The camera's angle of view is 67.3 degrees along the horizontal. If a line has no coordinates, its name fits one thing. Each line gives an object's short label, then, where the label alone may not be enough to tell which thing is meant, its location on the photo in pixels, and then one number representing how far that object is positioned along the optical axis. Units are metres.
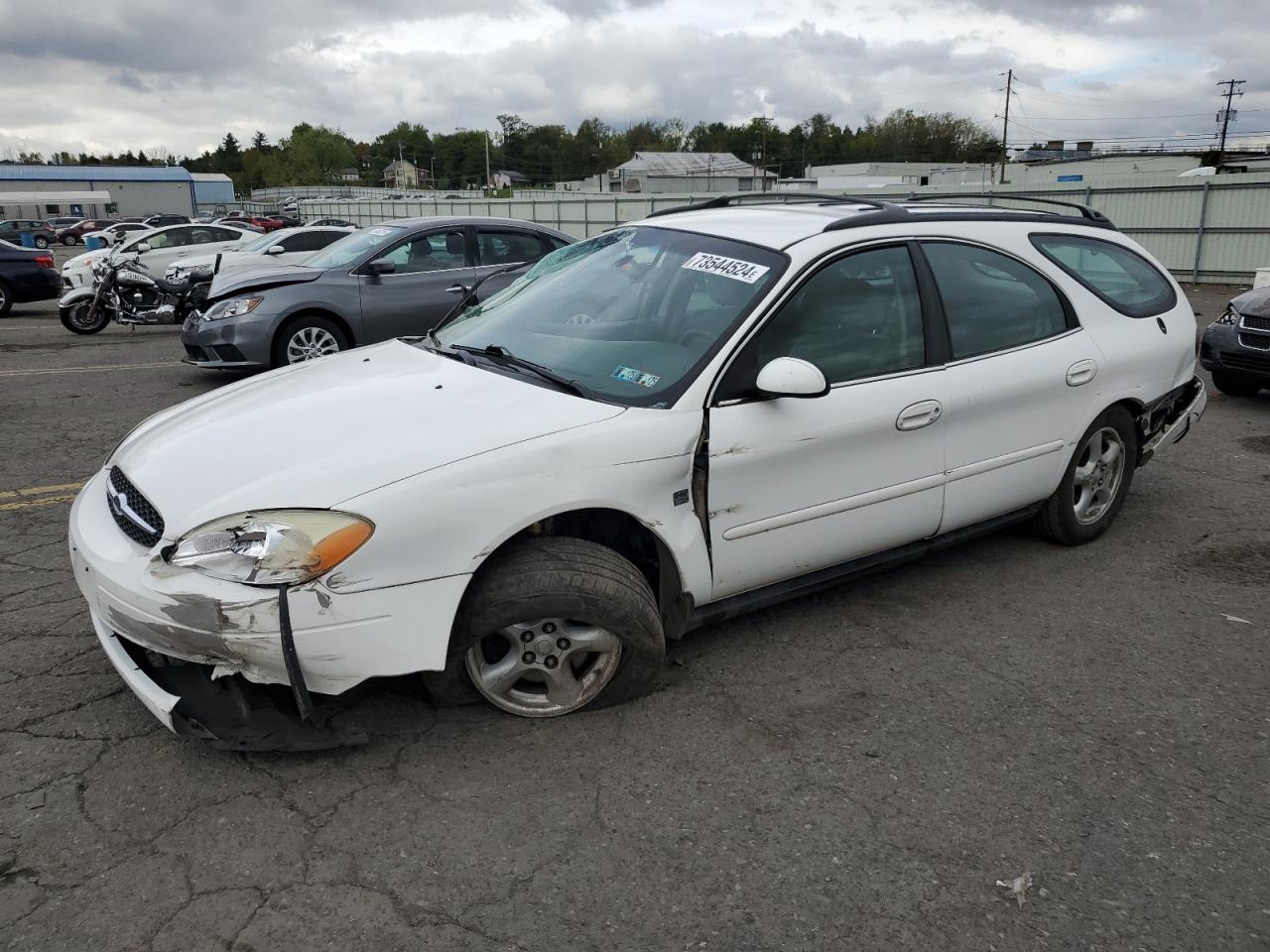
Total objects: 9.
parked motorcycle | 12.74
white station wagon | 2.65
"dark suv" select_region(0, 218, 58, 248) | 40.81
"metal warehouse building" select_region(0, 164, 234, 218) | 78.81
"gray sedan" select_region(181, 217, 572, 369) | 8.65
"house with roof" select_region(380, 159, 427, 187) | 135.88
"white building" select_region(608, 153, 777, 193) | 70.00
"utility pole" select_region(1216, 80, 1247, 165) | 71.19
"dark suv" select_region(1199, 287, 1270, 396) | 7.95
